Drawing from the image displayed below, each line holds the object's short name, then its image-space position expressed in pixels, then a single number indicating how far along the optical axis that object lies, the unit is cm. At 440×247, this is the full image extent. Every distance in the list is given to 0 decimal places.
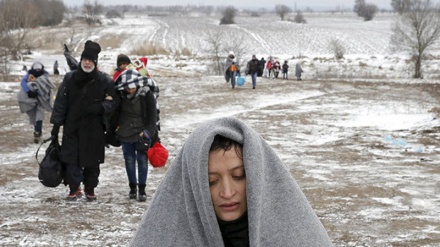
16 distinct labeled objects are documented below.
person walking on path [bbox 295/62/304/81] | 2986
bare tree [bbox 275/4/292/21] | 12085
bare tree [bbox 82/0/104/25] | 8283
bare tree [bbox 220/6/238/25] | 10100
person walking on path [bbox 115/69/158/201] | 657
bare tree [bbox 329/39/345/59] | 4917
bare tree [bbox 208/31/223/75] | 3699
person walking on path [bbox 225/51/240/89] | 2108
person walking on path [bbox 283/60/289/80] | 3141
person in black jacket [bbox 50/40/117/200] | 632
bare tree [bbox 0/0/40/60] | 3257
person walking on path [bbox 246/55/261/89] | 2174
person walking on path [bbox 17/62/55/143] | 1021
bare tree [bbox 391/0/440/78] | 3538
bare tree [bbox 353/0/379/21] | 12269
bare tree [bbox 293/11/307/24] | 11075
